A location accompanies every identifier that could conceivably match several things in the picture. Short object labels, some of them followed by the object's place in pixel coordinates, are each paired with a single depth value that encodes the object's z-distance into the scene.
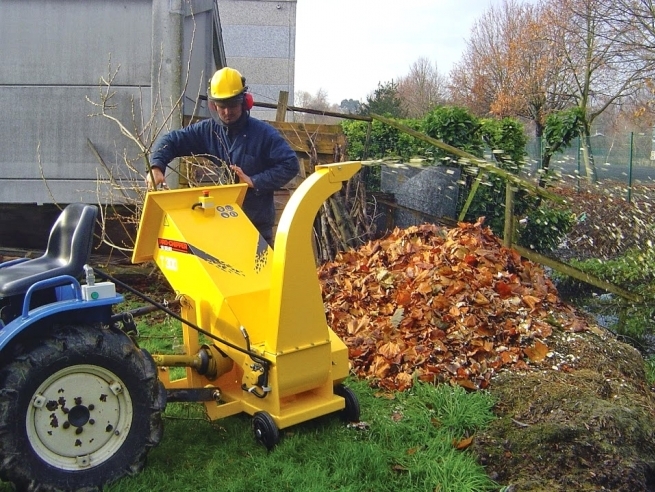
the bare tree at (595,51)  20.86
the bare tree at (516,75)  34.66
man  5.02
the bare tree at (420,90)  51.34
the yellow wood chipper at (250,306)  3.88
